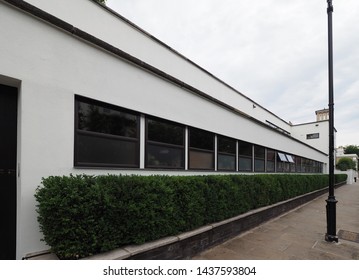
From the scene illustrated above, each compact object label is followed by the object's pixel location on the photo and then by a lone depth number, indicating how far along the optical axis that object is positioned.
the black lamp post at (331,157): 5.47
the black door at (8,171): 3.33
